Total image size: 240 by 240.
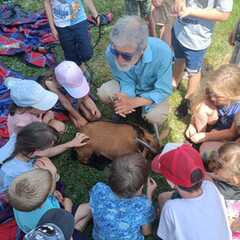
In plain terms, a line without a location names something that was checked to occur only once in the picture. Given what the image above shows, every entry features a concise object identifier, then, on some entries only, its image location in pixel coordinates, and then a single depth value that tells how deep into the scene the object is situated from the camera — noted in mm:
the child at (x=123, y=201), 1895
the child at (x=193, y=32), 2488
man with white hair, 2308
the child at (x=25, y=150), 2118
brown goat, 2421
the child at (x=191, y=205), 1815
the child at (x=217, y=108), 2348
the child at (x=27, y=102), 2345
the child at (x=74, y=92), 2577
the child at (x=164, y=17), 3255
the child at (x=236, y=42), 2617
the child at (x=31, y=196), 1776
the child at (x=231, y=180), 2017
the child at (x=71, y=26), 2862
